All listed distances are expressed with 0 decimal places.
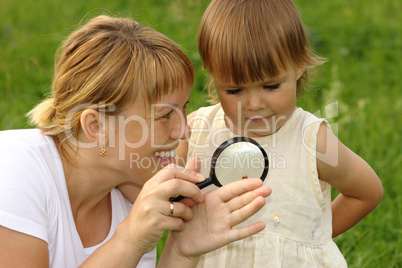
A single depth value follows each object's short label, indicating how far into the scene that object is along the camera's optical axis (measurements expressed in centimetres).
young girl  255
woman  230
